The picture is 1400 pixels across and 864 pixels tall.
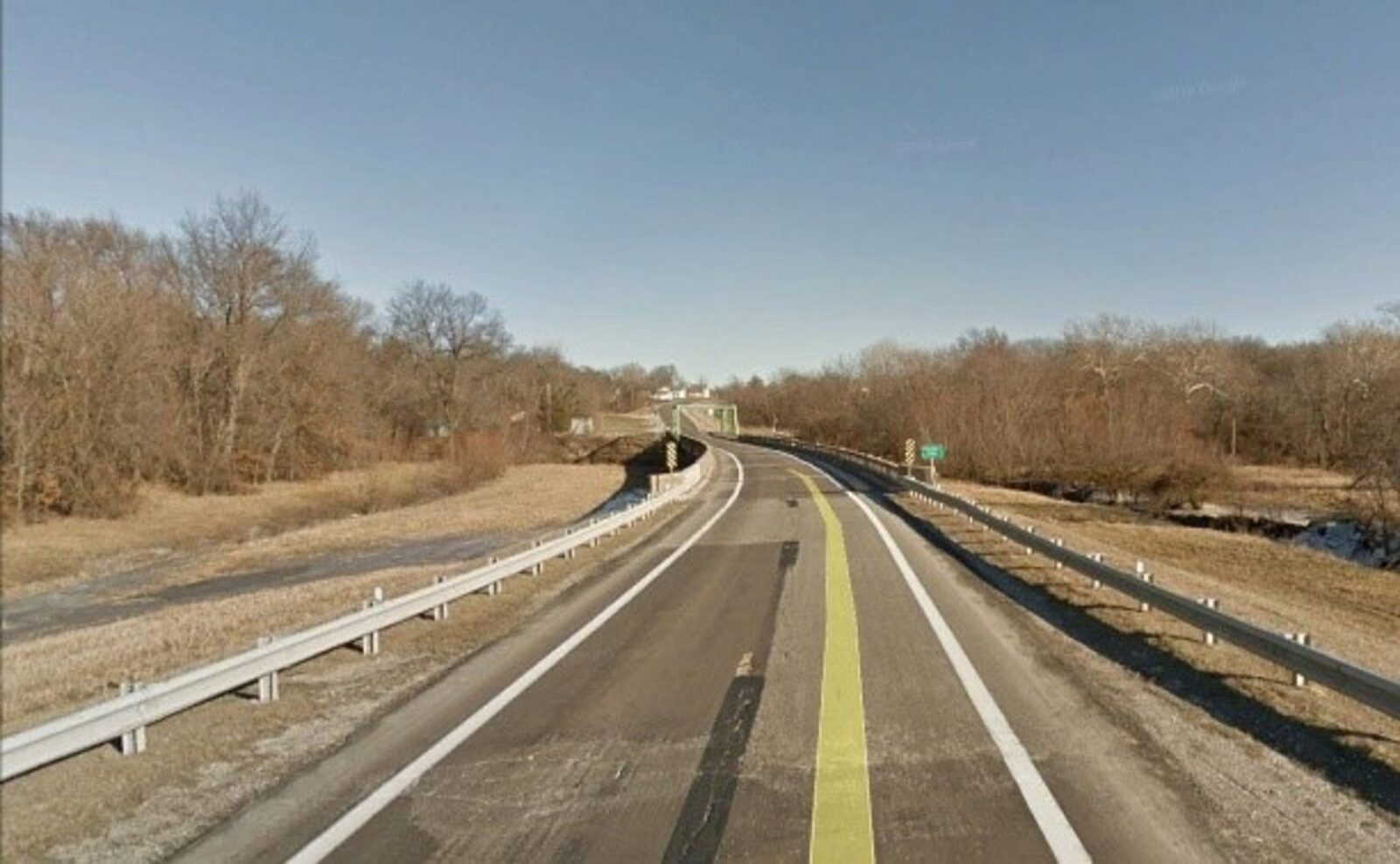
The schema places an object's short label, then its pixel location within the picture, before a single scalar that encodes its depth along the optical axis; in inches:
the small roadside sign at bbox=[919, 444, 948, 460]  1125.7
